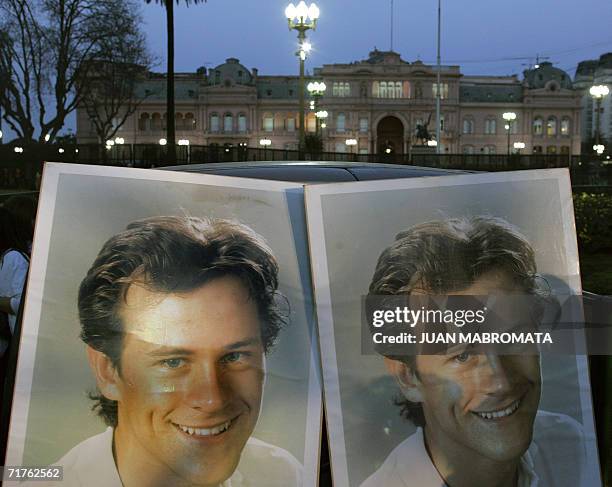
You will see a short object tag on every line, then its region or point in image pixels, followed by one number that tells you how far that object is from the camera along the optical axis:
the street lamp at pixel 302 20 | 23.84
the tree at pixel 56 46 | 34.53
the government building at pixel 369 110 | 97.38
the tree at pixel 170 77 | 29.77
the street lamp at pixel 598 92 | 36.33
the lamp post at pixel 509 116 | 62.30
